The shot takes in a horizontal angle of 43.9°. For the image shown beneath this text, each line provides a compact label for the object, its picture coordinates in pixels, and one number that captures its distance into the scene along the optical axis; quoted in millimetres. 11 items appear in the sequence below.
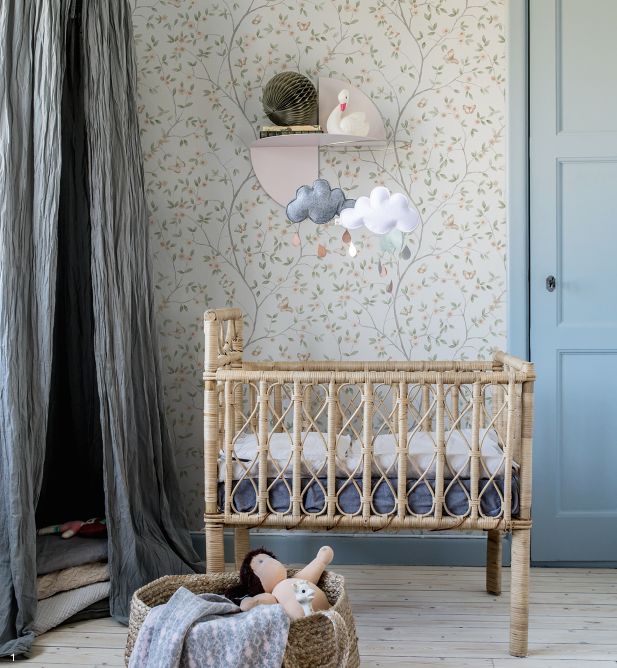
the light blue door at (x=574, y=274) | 2668
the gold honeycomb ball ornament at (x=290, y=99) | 2551
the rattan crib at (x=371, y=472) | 2006
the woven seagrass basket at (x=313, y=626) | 1655
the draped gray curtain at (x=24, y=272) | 2031
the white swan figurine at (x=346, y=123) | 2570
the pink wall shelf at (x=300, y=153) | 2705
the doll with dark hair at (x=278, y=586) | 1840
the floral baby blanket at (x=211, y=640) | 1602
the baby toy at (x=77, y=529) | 2512
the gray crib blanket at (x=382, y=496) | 2035
